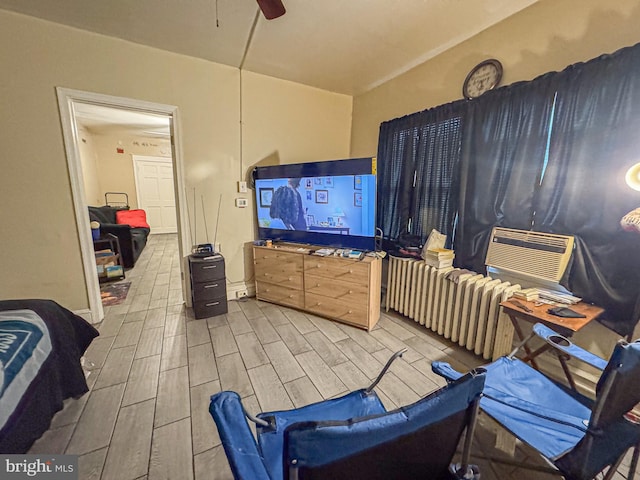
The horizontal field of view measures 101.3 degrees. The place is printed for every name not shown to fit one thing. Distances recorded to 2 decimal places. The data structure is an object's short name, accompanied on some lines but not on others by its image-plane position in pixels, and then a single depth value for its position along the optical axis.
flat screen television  2.50
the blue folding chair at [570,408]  0.84
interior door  6.96
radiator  1.88
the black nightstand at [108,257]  3.70
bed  1.13
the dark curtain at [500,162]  1.80
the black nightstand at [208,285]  2.69
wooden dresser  2.49
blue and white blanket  1.11
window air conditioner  1.68
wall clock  2.02
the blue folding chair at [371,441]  0.53
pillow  5.33
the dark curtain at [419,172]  2.36
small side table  1.44
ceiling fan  1.40
